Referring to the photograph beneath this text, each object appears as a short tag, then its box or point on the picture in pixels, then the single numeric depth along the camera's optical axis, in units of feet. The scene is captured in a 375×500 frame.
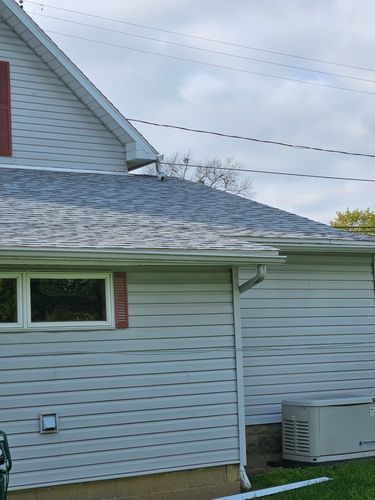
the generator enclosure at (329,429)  31.53
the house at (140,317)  25.36
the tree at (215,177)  128.16
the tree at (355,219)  140.97
